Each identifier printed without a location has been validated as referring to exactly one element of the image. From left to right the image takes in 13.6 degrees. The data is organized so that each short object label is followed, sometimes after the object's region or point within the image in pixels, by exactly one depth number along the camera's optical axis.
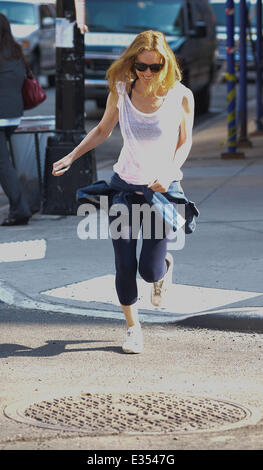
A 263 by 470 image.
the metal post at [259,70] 17.94
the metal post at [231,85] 14.37
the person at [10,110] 9.60
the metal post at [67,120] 10.27
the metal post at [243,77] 15.74
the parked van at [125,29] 19.86
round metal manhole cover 4.79
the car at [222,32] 30.68
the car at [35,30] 26.64
